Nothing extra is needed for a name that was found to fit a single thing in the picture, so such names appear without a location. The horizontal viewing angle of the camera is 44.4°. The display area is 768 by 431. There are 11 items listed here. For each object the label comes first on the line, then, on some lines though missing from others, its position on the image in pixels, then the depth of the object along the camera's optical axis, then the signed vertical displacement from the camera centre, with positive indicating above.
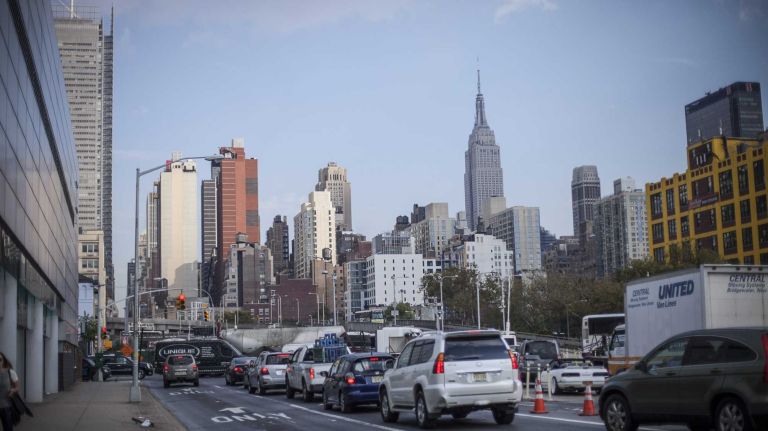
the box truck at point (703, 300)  21.67 +0.50
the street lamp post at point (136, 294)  34.38 +1.86
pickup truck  30.80 -1.28
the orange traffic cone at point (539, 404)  22.41 -1.86
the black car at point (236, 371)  49.25 -1.93
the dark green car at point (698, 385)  12.97 -0.94
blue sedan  24.59 -1.27
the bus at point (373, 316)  137.55 +2.50
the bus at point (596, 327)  54.41 -0.13
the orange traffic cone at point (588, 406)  20.98 -1.80
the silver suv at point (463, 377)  18.39 -0.97
